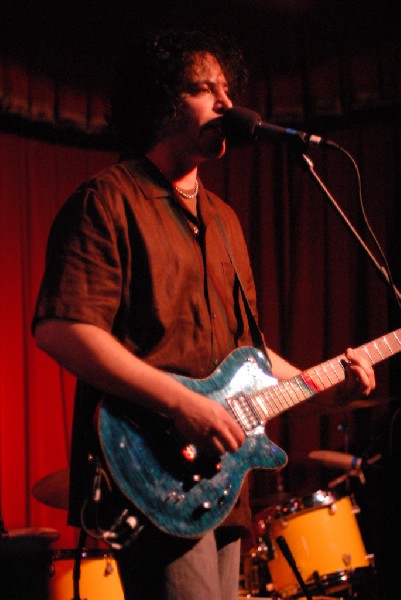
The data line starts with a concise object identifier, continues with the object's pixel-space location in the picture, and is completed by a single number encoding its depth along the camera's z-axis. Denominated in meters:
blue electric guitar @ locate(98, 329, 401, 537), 1.73
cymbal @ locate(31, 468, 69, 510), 3.12
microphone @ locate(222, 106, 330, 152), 2.06
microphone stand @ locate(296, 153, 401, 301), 2.09
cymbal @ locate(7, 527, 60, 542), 3.29
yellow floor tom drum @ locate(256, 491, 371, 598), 3.71
